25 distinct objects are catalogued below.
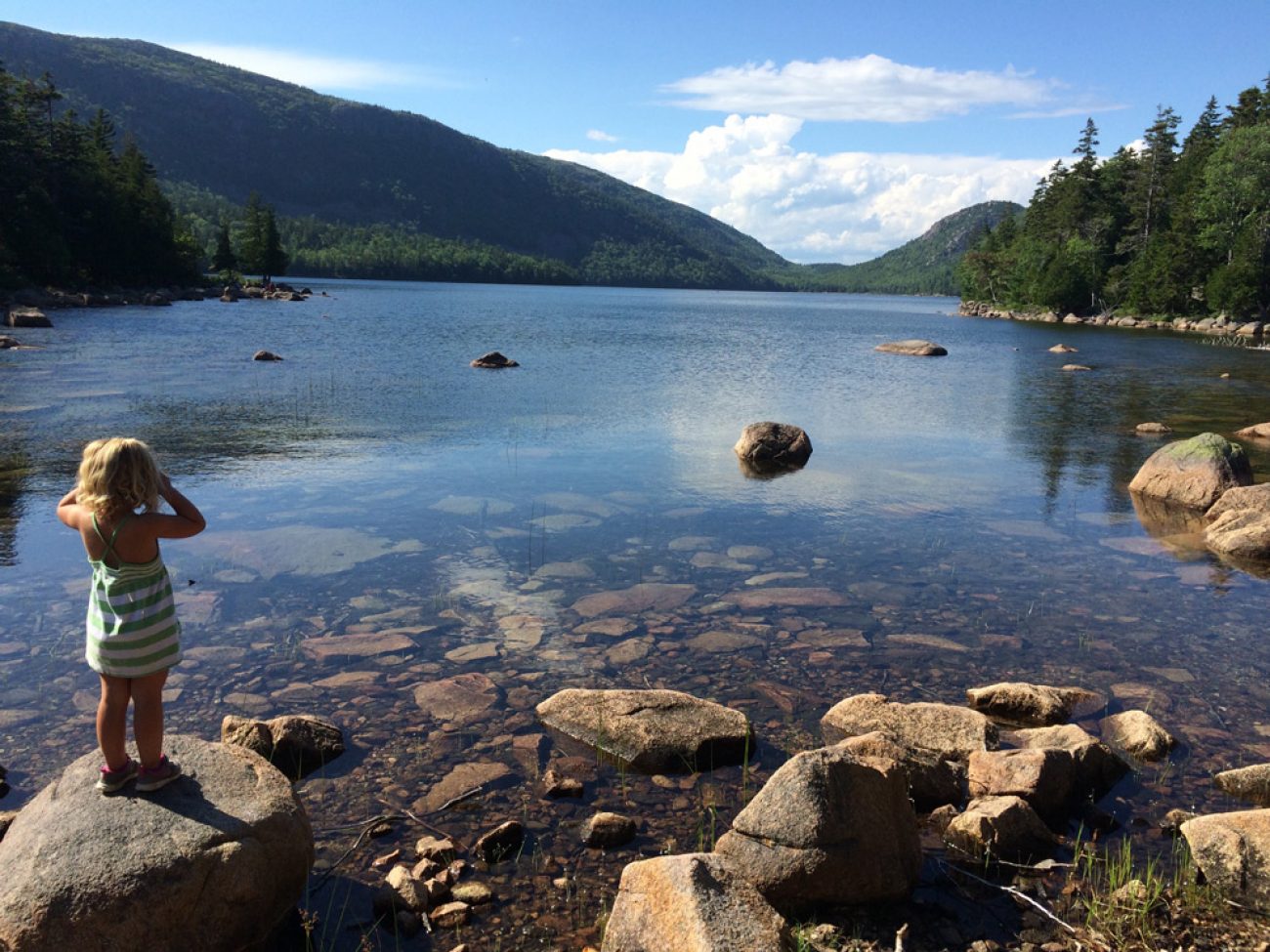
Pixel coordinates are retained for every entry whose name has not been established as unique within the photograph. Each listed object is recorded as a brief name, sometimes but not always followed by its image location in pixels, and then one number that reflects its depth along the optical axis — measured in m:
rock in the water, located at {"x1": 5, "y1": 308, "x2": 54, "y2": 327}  54.00
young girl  5.62
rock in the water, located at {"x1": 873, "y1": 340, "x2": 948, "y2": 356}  62.31
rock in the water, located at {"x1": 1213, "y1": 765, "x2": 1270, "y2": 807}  7.38
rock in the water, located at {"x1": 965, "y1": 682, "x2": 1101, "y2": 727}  8.84
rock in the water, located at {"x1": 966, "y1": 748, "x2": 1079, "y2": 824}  7.08
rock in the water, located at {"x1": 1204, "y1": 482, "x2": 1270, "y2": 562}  14.88
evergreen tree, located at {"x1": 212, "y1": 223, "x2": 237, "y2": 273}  132.62
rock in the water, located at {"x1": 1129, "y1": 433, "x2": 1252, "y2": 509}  18.11
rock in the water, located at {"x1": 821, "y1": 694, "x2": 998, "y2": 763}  8.07
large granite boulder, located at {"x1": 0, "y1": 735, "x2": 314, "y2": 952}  4.93
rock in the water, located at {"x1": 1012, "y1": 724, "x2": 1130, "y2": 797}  7.55
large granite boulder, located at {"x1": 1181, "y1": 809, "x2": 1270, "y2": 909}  5.76
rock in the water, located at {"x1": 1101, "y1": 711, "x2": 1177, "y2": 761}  8.19
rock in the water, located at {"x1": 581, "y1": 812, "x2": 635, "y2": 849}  6.68
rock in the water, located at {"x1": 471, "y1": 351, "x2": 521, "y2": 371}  43.69
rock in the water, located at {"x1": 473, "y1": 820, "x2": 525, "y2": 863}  6.45
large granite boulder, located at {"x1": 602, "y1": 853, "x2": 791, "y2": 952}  4.74
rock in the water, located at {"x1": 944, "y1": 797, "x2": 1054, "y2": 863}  6.53
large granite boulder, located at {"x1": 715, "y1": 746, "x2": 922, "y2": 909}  5.85
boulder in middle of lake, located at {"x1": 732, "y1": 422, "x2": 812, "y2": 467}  22.20
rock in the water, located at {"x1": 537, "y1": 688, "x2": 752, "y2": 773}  7.91
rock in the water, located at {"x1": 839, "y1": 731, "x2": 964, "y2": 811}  7.28
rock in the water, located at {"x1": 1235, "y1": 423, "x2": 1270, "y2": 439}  27.27
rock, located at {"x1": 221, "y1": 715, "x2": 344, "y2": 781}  7.46
